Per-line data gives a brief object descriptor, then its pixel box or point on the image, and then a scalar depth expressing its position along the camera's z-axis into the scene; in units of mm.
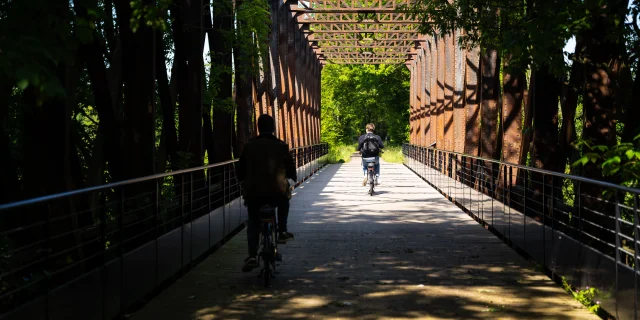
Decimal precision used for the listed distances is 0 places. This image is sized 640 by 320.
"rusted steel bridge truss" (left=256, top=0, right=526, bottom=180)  16219
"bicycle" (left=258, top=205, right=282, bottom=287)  7086
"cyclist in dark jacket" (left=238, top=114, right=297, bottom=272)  7355
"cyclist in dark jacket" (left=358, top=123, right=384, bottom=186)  18391
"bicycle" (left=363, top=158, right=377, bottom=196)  19094
